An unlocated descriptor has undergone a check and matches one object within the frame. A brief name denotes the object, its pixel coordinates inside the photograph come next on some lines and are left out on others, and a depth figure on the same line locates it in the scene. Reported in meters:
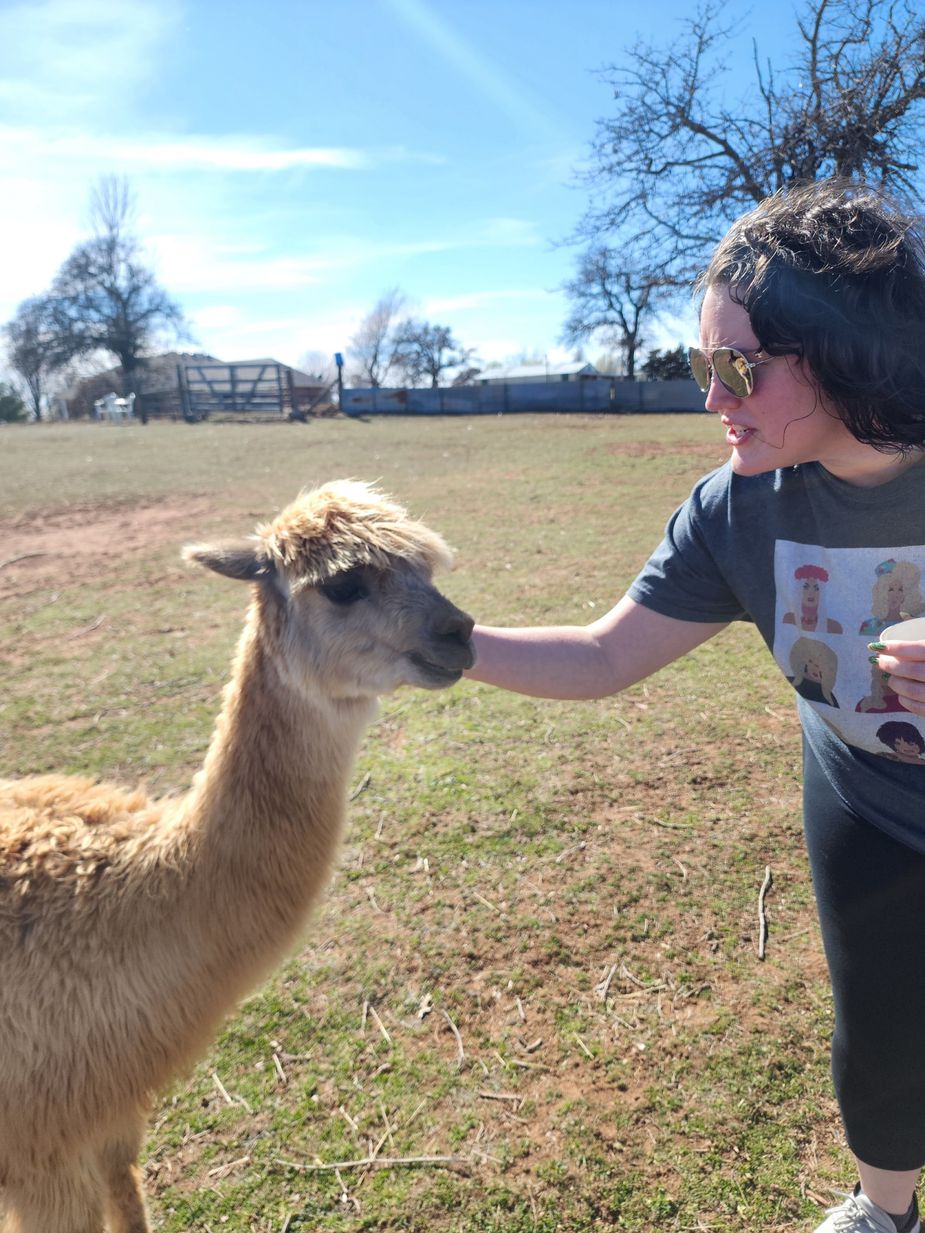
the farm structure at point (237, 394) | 32.66
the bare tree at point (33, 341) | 46.88
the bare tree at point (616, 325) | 47.66
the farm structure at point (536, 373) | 66.88
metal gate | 32.84
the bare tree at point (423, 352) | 66.25
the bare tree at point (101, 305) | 47.06
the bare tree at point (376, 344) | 67.88
